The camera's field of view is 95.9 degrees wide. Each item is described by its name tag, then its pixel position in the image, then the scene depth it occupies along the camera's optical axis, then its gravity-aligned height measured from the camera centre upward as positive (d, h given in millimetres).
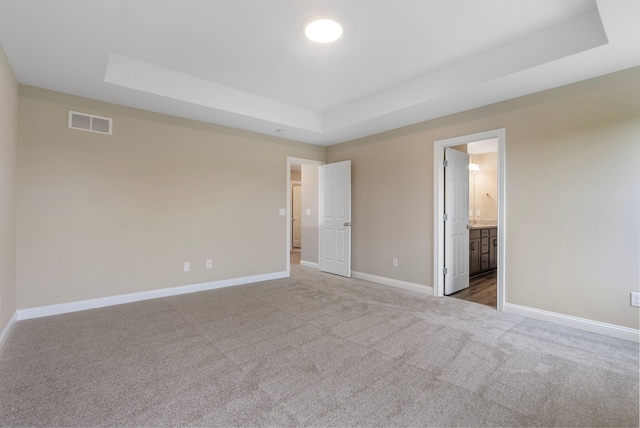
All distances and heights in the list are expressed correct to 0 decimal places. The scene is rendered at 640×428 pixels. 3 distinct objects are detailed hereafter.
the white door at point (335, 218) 5070 -65
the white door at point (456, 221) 3990 -97
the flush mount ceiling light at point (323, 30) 2371 +1572
